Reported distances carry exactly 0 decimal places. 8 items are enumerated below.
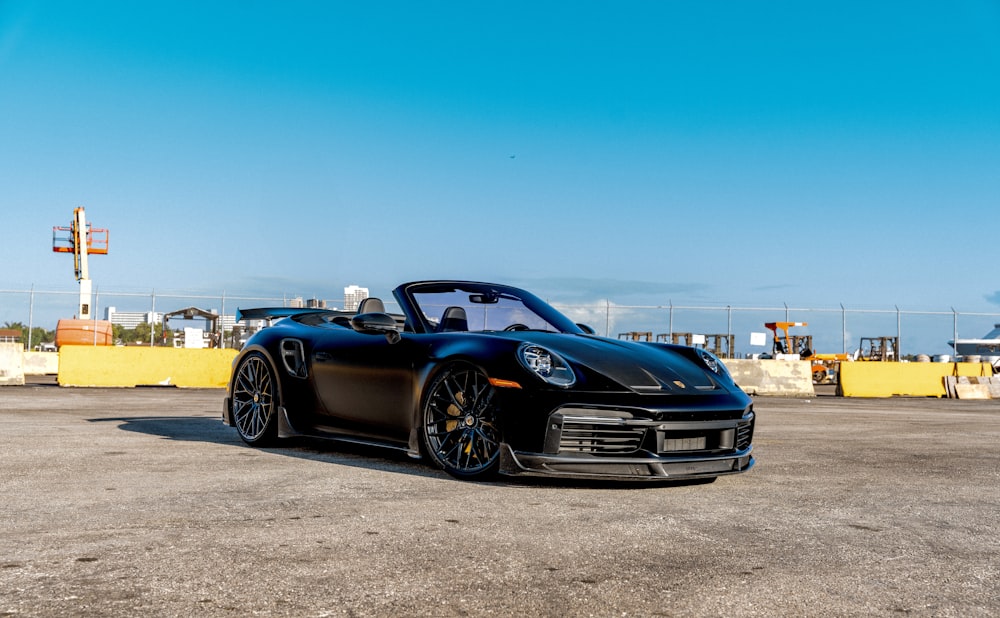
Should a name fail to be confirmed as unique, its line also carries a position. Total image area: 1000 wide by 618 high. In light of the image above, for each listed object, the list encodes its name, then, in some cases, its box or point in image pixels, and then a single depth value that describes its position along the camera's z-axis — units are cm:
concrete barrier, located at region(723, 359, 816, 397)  2075
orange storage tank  2729
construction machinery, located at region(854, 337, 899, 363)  3354
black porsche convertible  507
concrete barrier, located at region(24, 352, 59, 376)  2235
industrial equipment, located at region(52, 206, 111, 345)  2734
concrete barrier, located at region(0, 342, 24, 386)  1753
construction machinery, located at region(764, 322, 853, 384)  3181
